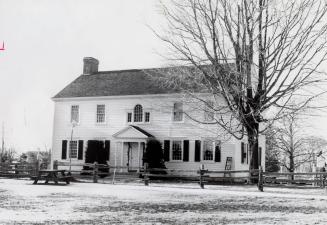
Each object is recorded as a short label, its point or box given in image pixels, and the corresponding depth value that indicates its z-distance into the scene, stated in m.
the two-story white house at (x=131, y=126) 29.02
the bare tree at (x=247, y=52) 21.44
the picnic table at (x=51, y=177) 21.48
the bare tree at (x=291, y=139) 46.97
